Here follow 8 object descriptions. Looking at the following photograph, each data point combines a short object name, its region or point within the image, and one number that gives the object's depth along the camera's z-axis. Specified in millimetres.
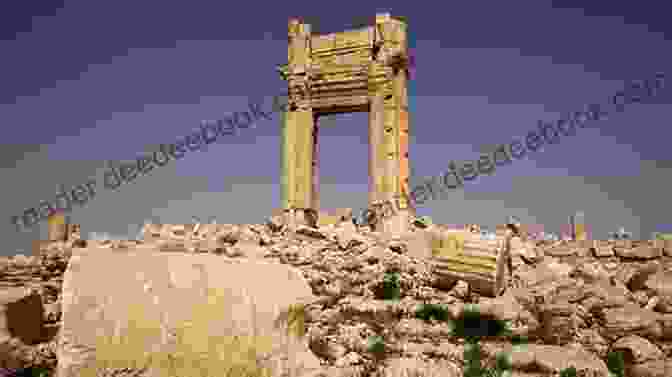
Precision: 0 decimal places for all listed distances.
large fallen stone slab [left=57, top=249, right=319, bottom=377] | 3082
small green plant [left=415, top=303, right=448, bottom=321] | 6073
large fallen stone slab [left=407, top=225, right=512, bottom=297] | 7078
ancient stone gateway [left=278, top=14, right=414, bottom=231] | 14023
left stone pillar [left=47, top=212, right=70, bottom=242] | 17859
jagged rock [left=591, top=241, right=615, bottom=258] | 10055
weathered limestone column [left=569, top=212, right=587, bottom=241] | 19641
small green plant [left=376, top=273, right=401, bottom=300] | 6899
